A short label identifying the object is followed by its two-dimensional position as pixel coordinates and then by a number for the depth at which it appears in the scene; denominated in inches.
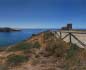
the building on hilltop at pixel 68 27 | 1019.9
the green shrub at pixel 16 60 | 179.8
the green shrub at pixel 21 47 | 276.5
